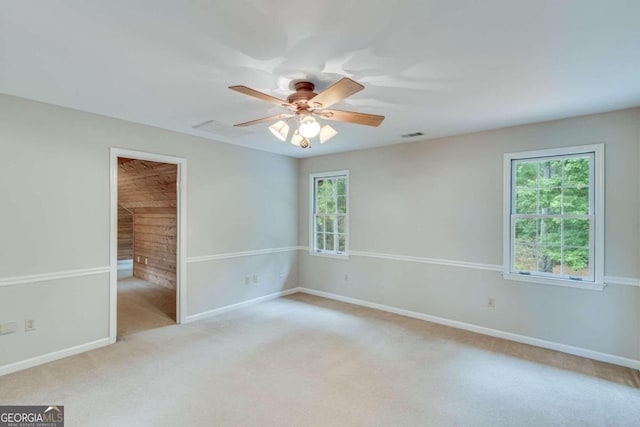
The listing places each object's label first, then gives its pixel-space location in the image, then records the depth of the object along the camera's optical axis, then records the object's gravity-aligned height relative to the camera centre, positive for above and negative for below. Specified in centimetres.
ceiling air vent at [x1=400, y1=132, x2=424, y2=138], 396 +105
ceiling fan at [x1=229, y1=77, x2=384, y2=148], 204 +80
